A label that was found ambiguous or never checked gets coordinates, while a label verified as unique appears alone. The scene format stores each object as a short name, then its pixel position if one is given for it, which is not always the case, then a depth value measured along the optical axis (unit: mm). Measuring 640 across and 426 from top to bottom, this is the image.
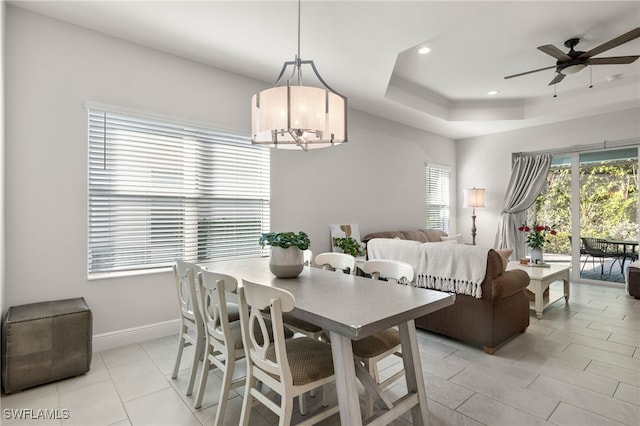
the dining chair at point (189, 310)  2045
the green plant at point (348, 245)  4383
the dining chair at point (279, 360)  1415
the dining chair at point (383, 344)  1795
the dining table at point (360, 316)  1407
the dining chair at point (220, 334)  1731
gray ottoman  2146
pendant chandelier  1994
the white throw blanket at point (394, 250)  3164
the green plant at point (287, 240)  2189
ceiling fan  2843
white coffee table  3629
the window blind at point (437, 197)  6539
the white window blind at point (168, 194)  2910
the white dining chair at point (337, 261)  2532
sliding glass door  5137
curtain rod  5047
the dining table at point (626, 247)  5074
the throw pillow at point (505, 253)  3324
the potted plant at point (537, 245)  4227
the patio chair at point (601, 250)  5242
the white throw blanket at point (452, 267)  2764
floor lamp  6219
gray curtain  5988
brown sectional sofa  2756
